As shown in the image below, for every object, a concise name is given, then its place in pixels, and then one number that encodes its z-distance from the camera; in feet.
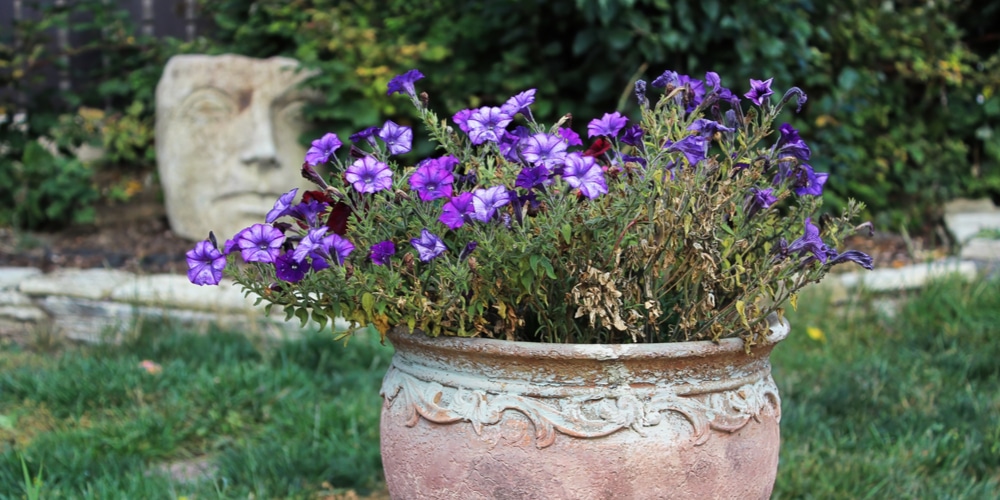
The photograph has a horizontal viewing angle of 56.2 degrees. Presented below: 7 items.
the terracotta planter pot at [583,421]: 5.25
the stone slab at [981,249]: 14.39
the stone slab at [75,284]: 13.87
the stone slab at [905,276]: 13.34
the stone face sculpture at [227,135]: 15.60
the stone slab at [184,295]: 13.28
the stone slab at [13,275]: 14.20
